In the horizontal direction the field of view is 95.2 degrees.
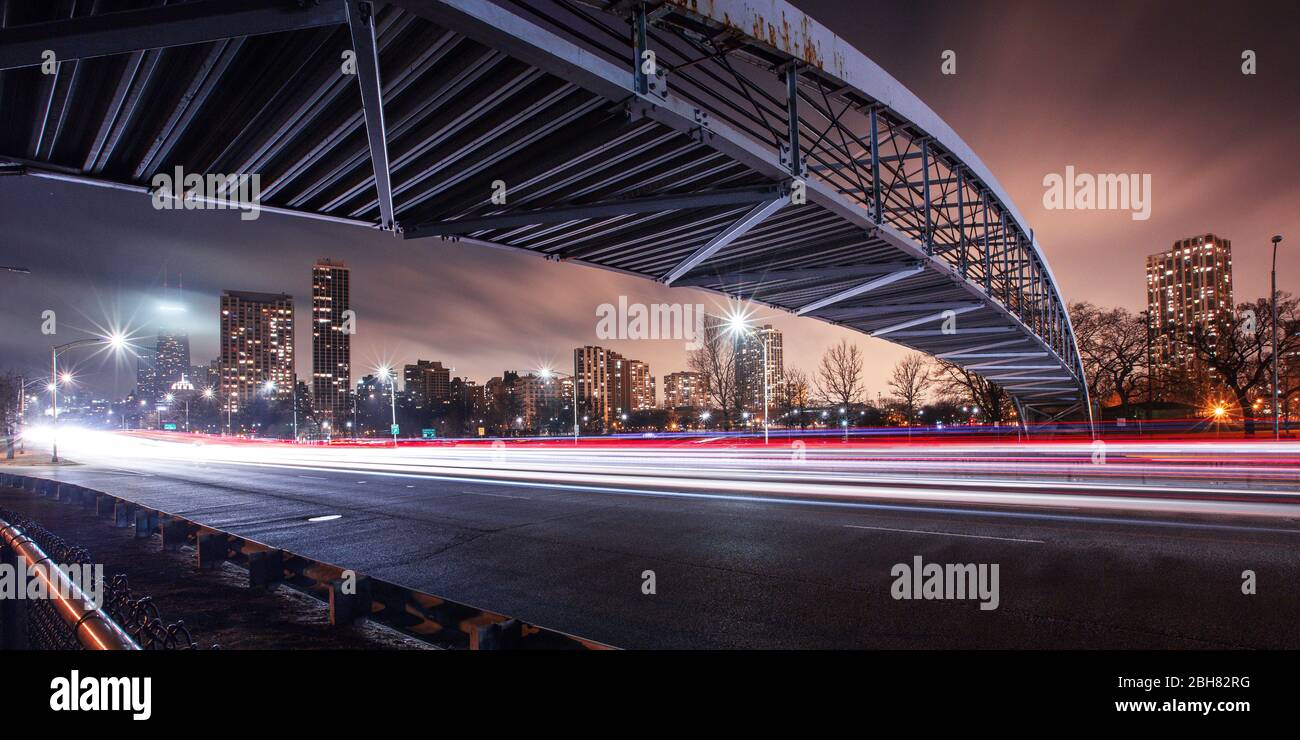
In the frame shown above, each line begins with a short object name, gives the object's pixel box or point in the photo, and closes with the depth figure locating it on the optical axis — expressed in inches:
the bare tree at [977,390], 2591.0
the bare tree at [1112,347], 2375.7
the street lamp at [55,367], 1056.4
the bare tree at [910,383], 2647.6
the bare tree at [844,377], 2410.2
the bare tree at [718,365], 2103.8
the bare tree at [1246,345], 1754.4
